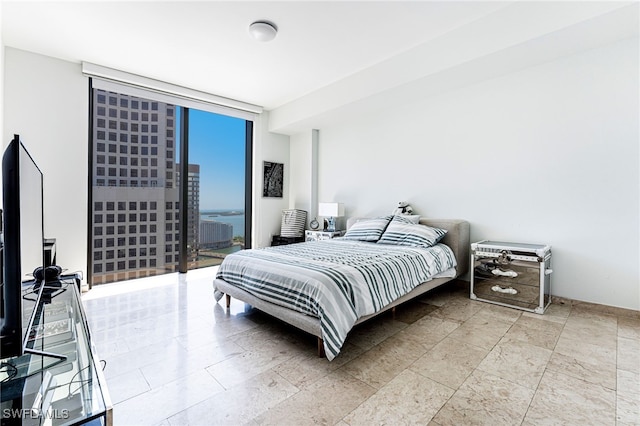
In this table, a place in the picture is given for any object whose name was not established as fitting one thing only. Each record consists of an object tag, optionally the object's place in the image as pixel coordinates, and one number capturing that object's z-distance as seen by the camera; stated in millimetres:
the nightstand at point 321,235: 4741
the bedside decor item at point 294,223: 5336
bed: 2020
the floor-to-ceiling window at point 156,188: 3910
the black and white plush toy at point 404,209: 4094
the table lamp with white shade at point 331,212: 4719
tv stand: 770
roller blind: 3625
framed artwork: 5434
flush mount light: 2783
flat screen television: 833
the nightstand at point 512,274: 2812
